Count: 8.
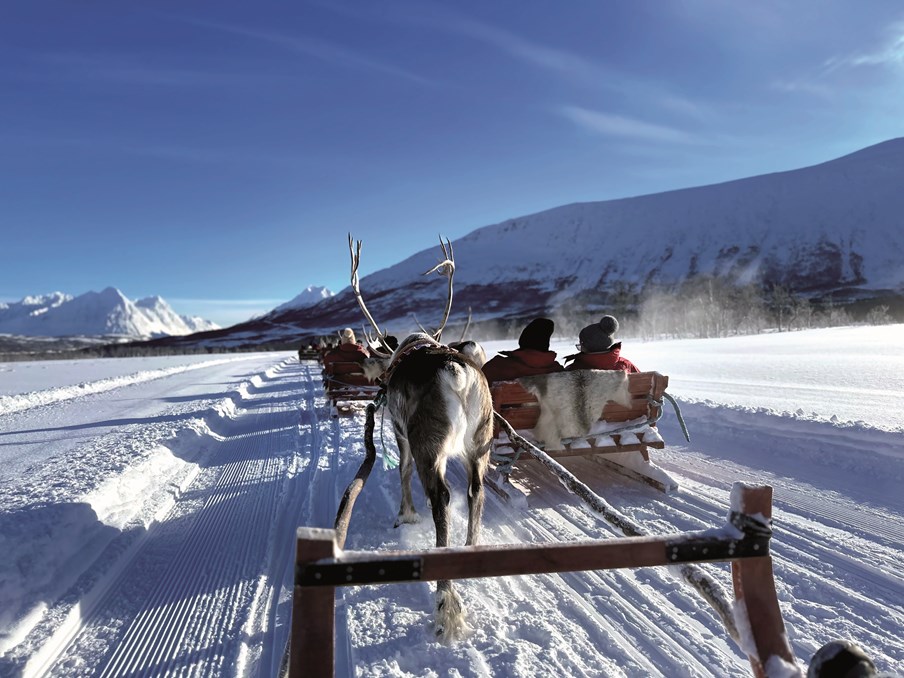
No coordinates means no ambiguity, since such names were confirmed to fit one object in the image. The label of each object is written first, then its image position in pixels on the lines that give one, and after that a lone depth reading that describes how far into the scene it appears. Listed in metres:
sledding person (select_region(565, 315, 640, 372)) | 5.04
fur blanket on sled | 4.87
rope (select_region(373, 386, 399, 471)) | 4.20
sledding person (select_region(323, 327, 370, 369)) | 10.72
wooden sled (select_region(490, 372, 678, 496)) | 4.89
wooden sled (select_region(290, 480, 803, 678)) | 1.40
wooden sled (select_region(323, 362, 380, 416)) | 10.31
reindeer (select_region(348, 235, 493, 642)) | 2.71
